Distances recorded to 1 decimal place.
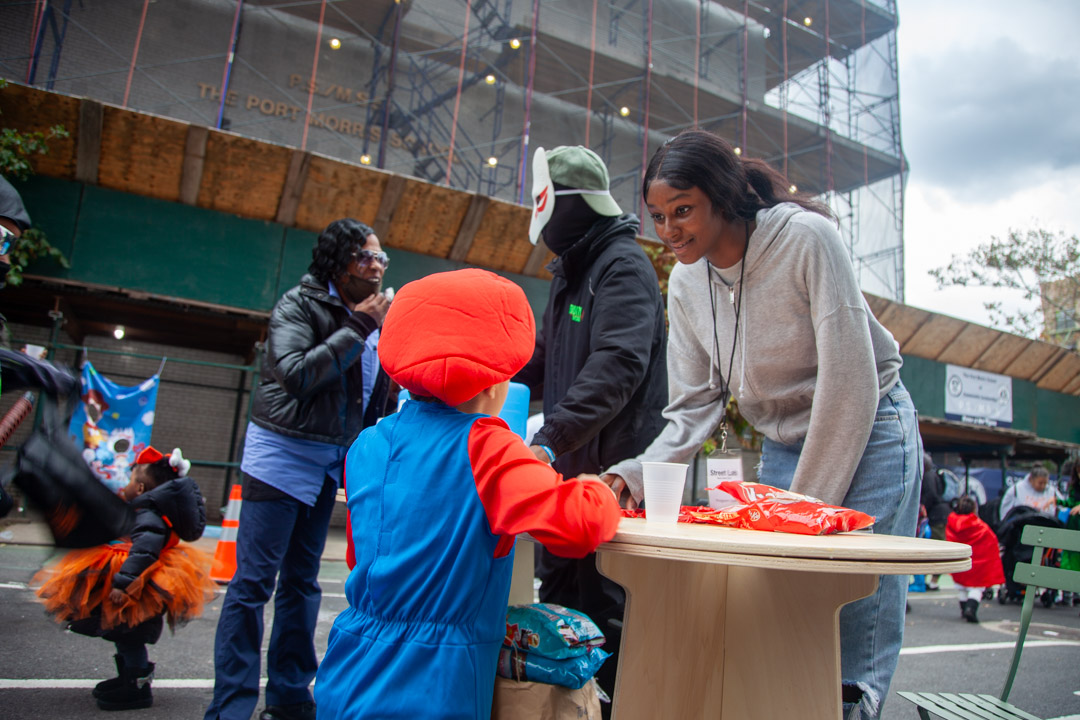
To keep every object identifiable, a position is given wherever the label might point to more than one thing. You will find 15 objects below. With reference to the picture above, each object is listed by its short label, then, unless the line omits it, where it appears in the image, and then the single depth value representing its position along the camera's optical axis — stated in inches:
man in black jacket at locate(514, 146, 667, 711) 93.4
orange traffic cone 250.3
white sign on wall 601.0
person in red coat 283.6
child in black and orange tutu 119.4
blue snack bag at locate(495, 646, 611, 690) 62.7
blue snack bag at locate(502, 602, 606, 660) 63.9
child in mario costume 58.7
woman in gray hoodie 73.3
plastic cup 66.2
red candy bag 63.2
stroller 319.3
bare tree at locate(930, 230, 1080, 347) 815.7
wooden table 68.1
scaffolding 526.0
